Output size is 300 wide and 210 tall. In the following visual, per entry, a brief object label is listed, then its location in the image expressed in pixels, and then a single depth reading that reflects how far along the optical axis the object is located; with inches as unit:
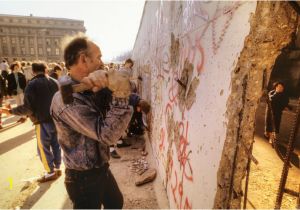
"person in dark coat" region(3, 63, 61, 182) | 141.7
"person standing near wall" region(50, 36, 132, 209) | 58.8
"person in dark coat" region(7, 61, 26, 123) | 299.7
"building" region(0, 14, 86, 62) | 2539.4
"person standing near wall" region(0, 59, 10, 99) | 390.6
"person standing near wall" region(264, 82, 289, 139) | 230.4
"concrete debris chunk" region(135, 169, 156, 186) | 139.7
